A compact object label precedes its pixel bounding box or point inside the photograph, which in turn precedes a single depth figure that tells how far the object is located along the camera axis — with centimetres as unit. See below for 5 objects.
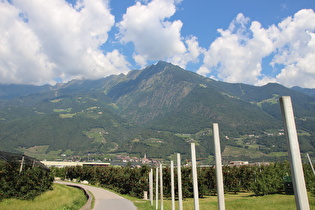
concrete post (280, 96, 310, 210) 245
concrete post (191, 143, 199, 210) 565
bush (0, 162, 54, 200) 1689
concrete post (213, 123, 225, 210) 396
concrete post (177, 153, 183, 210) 748
